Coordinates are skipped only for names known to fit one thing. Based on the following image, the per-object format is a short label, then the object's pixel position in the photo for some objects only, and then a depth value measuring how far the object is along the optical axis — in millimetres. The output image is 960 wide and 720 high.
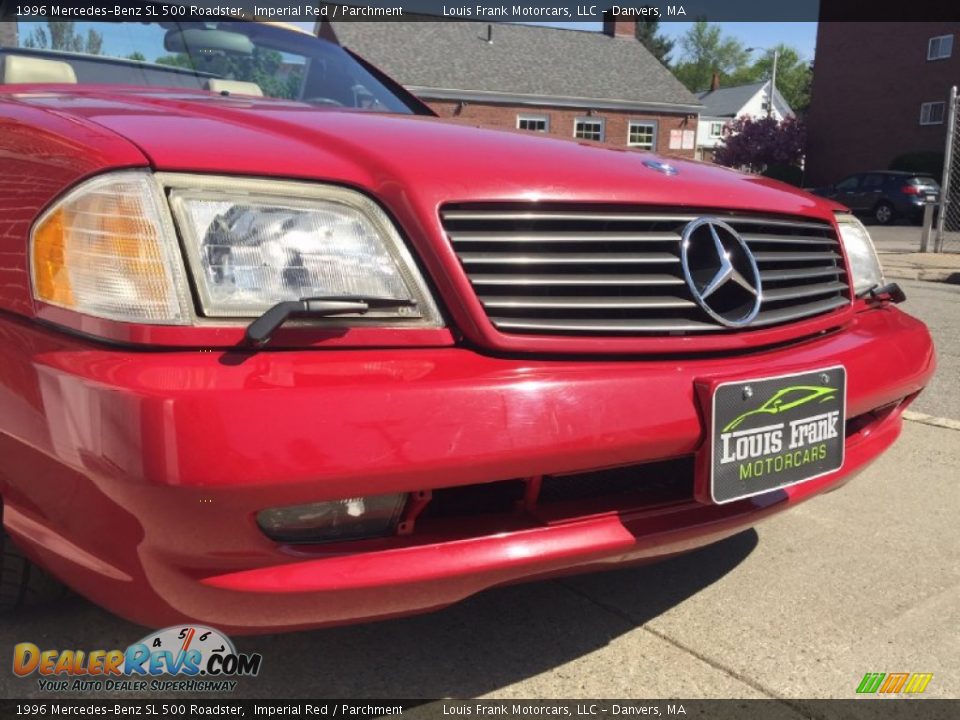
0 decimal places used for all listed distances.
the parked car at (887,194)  21422
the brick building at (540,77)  26938
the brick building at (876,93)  26578
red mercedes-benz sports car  1323
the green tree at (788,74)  69250
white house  48688
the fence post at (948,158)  11062
